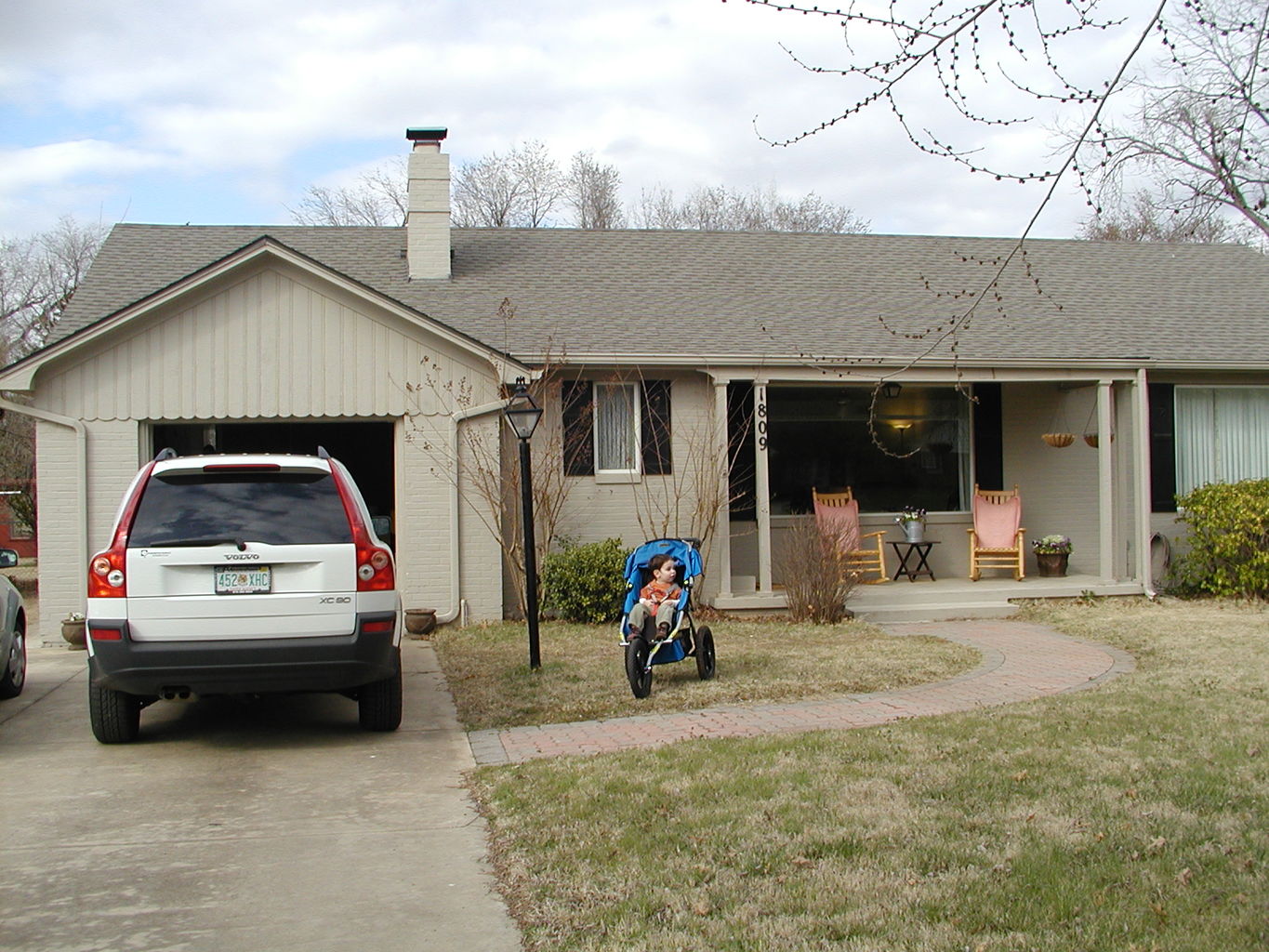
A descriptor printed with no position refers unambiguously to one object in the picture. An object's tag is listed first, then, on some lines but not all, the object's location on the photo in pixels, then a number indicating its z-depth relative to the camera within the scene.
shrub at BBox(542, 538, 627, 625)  13.30
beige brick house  12.88
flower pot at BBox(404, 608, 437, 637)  13.04
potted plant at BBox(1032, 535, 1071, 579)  15.66
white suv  7.07
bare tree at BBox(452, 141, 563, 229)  38.06
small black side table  15.77
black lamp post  10.23
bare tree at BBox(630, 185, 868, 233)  39.28
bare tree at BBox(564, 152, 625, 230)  39.53
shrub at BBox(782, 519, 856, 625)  13.25
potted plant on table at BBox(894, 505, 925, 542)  15.72
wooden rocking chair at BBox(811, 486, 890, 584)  14.97
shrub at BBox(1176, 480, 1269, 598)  14.61
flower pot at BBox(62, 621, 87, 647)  12.40
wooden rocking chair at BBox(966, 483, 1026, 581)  15.59
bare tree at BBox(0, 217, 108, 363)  35.47
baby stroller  9.17
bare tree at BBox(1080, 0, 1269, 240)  5.84
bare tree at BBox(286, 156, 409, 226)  37.88
